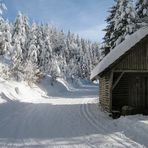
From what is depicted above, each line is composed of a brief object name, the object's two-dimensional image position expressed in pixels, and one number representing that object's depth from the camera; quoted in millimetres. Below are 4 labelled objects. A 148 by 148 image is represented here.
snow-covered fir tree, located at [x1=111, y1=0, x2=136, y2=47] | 29078
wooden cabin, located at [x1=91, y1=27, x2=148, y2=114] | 18938
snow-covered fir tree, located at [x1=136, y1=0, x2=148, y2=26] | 21803
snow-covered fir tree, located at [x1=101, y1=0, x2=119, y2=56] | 34188
